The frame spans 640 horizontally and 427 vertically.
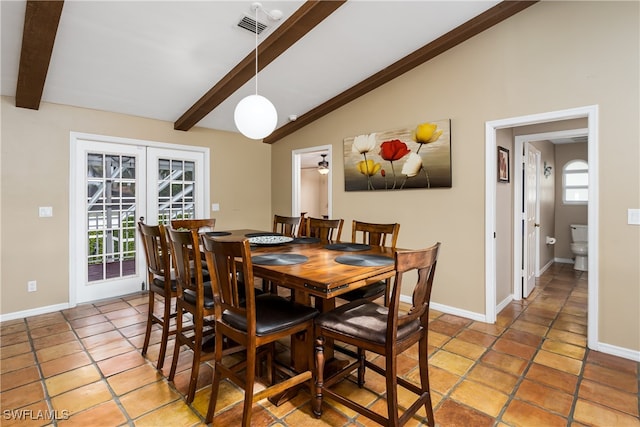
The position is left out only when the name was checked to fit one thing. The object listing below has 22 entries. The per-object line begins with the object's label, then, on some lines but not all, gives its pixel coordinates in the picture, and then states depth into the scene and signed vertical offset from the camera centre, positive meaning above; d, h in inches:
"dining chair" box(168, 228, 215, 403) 76.1 -22.5
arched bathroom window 230.4 +18.9
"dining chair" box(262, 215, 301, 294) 144.4 -6.6
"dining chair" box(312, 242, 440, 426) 58.9 -24.4
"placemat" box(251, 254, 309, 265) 75.2 -11.9
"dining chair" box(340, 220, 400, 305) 94.4 -11.8
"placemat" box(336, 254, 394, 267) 74.4 -12.3
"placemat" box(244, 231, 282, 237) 126.6 -9.5
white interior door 157.6 -5.2
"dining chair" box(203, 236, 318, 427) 62.7 -23.3
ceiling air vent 105.1 +62.2
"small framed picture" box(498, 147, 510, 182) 138.1 +19.6
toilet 207.9 -23.7
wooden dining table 62.1 -12.9
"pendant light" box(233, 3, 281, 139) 98.7 +29.5
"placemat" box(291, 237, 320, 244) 111.2 -10.6
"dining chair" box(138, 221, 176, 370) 90.0 -18.0
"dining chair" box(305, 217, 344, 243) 127.6 -7.1
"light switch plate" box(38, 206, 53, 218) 136.2 +0.3
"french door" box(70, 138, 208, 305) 147.7 +3.2
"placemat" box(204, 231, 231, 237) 121.6 -8.9
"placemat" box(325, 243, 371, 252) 95.5 -11.3
